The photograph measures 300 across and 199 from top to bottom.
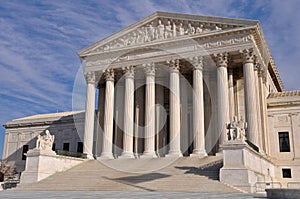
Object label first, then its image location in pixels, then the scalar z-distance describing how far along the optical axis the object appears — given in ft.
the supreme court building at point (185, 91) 120.06
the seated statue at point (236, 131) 84.28
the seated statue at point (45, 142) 106.42
